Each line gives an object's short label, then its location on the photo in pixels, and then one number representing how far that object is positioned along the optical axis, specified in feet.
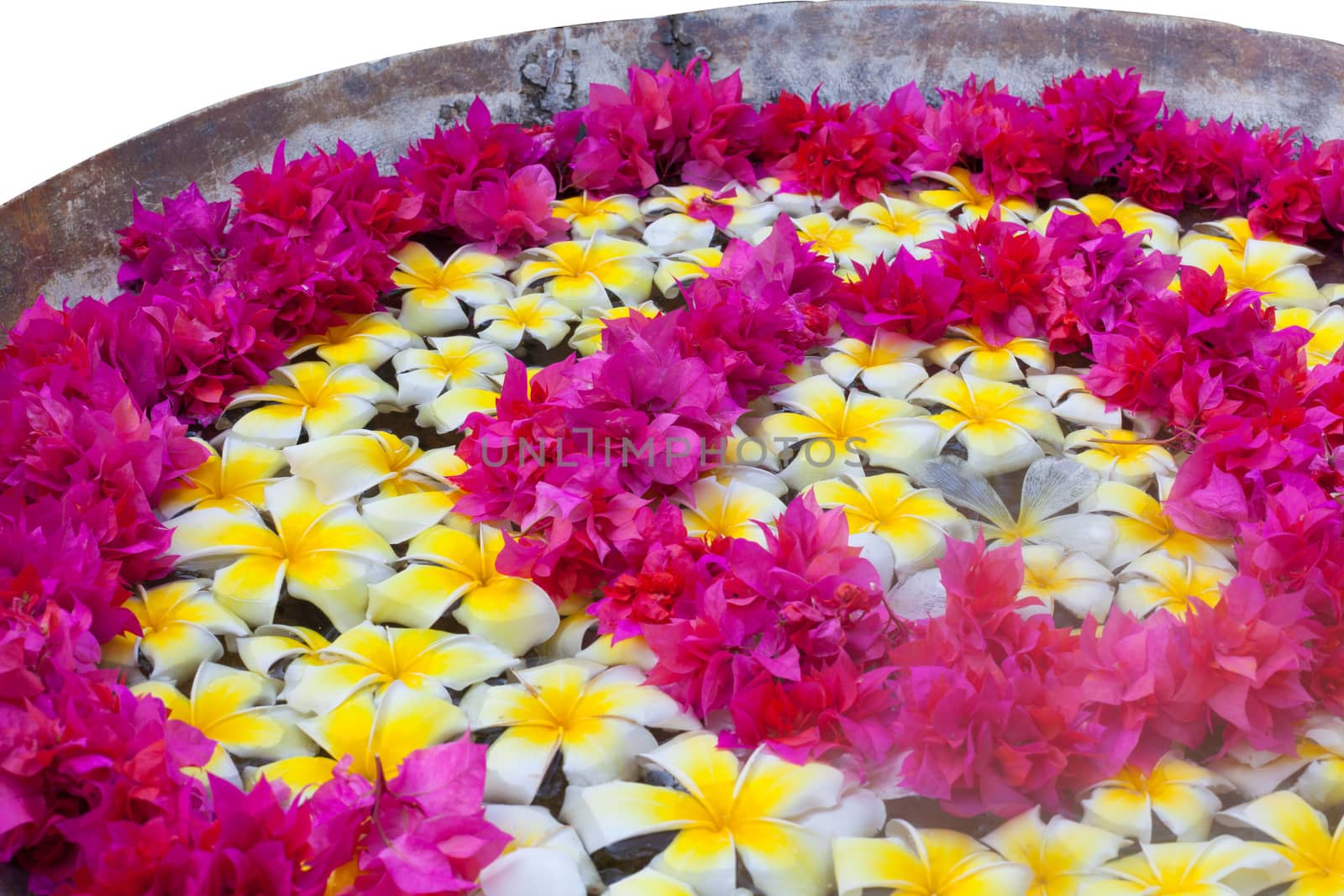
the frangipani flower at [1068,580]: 3.90
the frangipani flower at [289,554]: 3.90
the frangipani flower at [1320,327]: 4.89
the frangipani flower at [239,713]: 3.46
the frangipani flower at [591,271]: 5.16
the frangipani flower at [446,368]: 4.69
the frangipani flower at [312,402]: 4.50
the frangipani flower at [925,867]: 3.12
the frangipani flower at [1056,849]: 3.18
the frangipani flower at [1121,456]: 4.37
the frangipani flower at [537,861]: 3.08
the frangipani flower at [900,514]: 4.02
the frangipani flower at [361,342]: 4.87
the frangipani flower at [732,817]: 3.16
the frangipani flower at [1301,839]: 3.18
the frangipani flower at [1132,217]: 5.58
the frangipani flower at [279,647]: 3.71
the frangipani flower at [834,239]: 5.40
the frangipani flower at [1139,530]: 4.09
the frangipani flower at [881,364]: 4.74
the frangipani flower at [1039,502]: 4.13
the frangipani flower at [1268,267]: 5.23
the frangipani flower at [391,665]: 3.59
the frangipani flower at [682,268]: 5.23
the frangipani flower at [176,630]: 3.70
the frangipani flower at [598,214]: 5.62
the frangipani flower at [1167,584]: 3.90
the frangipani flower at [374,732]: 3.37
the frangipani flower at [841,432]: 4.39
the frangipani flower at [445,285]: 5.09
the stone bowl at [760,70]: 5.60
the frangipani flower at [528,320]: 4.95
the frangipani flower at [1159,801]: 3.29
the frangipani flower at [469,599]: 3.83
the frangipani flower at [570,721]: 3.41
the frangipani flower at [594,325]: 4.89
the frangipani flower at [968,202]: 5.76
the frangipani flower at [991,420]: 4.40
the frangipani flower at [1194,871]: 3.13
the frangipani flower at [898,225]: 5.48
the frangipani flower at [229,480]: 4.24
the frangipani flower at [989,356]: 4.83
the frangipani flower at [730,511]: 4.09
